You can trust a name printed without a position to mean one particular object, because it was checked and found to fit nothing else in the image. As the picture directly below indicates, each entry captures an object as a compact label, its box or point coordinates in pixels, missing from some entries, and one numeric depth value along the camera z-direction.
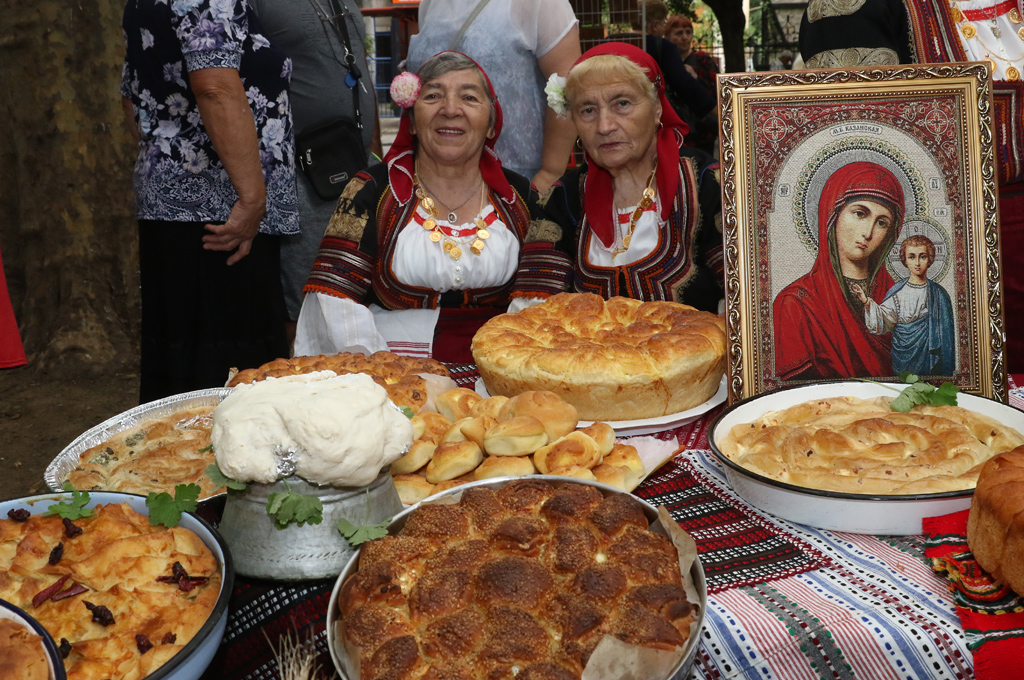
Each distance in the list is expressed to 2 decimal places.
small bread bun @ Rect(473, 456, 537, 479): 1.63
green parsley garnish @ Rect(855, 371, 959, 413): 1.78
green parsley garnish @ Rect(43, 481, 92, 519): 1.41
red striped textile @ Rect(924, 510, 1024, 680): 1.23
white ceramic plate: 1.99
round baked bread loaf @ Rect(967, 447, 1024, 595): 1.24
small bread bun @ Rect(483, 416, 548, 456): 1.67
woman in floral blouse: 3.13
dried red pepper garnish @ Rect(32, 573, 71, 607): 1.24
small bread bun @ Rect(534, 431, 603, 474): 1.63
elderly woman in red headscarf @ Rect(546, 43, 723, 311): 3.01
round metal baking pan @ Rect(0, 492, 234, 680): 1.09
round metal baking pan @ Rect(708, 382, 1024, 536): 1.44
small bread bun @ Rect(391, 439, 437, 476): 1.66
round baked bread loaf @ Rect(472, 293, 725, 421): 2.03
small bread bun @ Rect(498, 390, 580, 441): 1.75
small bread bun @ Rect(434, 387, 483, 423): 1.96
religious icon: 1.96
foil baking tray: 1.84
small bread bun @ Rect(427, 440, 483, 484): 1.65
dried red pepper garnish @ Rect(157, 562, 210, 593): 1.27
